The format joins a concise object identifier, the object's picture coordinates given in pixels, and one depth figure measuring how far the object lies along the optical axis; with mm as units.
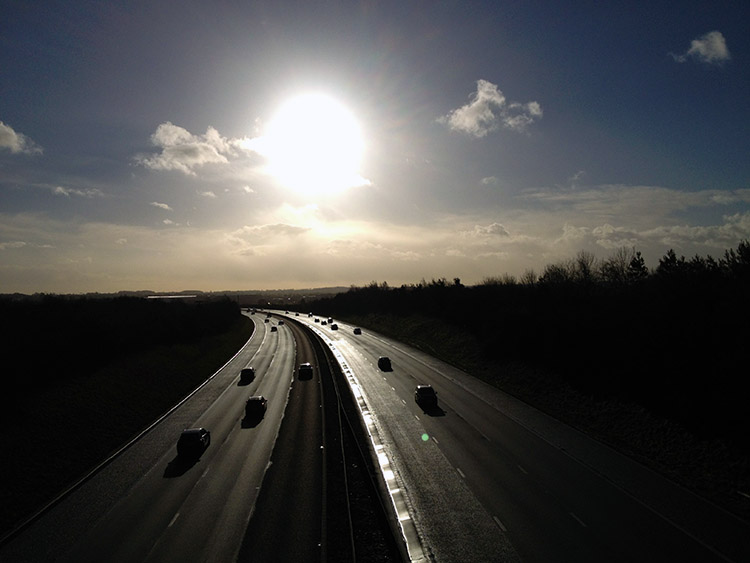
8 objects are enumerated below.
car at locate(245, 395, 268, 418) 35312
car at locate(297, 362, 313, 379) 52312
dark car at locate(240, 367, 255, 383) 50875
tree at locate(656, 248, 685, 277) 39562
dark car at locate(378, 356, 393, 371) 55634
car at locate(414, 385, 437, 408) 37094
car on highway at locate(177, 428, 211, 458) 26578
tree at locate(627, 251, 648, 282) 79506
